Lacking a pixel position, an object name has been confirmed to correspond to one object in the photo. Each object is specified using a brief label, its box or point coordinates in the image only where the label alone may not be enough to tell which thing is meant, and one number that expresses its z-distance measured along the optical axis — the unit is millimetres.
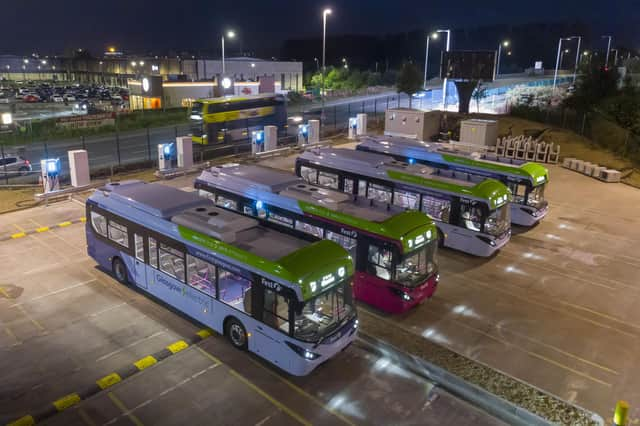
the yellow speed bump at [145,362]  10875
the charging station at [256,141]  32875
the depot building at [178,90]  53781
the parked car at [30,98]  66500
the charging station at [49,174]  22375
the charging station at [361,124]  40812
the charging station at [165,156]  26697
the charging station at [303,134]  36344
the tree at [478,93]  50069
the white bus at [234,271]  10008
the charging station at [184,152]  28016
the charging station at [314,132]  36844
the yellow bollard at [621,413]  6801
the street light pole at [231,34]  40062
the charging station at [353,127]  40719
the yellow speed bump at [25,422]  9080
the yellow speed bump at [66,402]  9555
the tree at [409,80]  48812
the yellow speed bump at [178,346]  11531
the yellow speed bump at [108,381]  10234
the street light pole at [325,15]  35656
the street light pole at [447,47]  46912
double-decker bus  34375
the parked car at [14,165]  27078
